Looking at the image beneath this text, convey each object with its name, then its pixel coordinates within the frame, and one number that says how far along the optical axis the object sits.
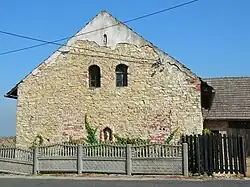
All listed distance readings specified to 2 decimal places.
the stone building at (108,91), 22.59
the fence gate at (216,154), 17.28
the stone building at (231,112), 27.75
